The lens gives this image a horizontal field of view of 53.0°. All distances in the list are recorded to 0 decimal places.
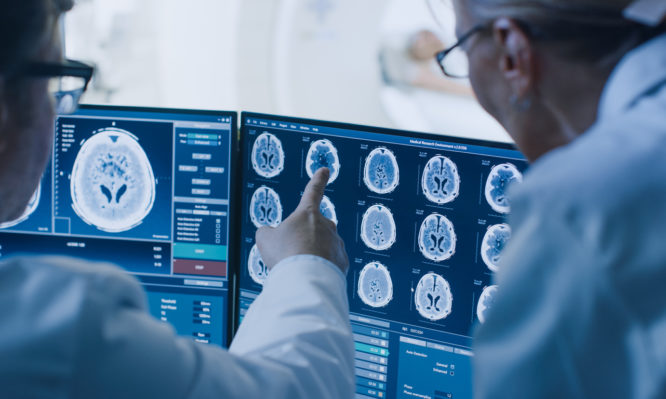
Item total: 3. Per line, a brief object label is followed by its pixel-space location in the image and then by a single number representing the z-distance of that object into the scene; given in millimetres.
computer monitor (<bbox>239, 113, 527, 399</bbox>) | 1108
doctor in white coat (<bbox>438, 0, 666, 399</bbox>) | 588
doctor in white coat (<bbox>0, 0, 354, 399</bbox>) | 619
